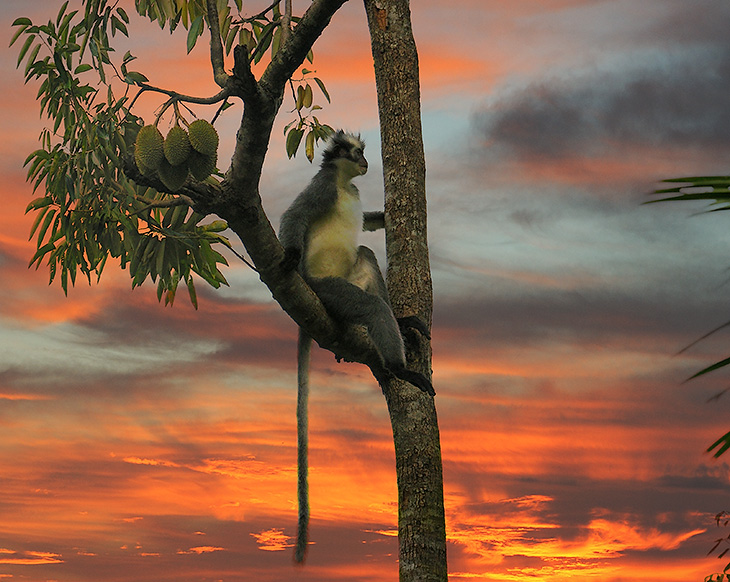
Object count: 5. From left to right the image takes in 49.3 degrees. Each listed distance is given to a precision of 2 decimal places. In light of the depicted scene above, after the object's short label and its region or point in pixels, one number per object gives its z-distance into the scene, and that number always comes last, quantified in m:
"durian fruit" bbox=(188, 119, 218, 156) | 4.23
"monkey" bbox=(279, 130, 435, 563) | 5.81
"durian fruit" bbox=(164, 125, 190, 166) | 4.23
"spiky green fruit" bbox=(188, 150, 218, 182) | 4.31
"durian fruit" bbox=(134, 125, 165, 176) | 4.30
